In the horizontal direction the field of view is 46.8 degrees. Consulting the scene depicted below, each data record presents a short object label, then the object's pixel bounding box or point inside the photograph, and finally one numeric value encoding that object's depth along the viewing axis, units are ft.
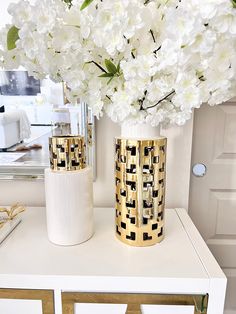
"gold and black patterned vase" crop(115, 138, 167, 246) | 2.21
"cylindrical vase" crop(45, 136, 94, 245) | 2.27
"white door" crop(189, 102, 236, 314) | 3.43
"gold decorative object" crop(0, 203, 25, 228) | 2.88
